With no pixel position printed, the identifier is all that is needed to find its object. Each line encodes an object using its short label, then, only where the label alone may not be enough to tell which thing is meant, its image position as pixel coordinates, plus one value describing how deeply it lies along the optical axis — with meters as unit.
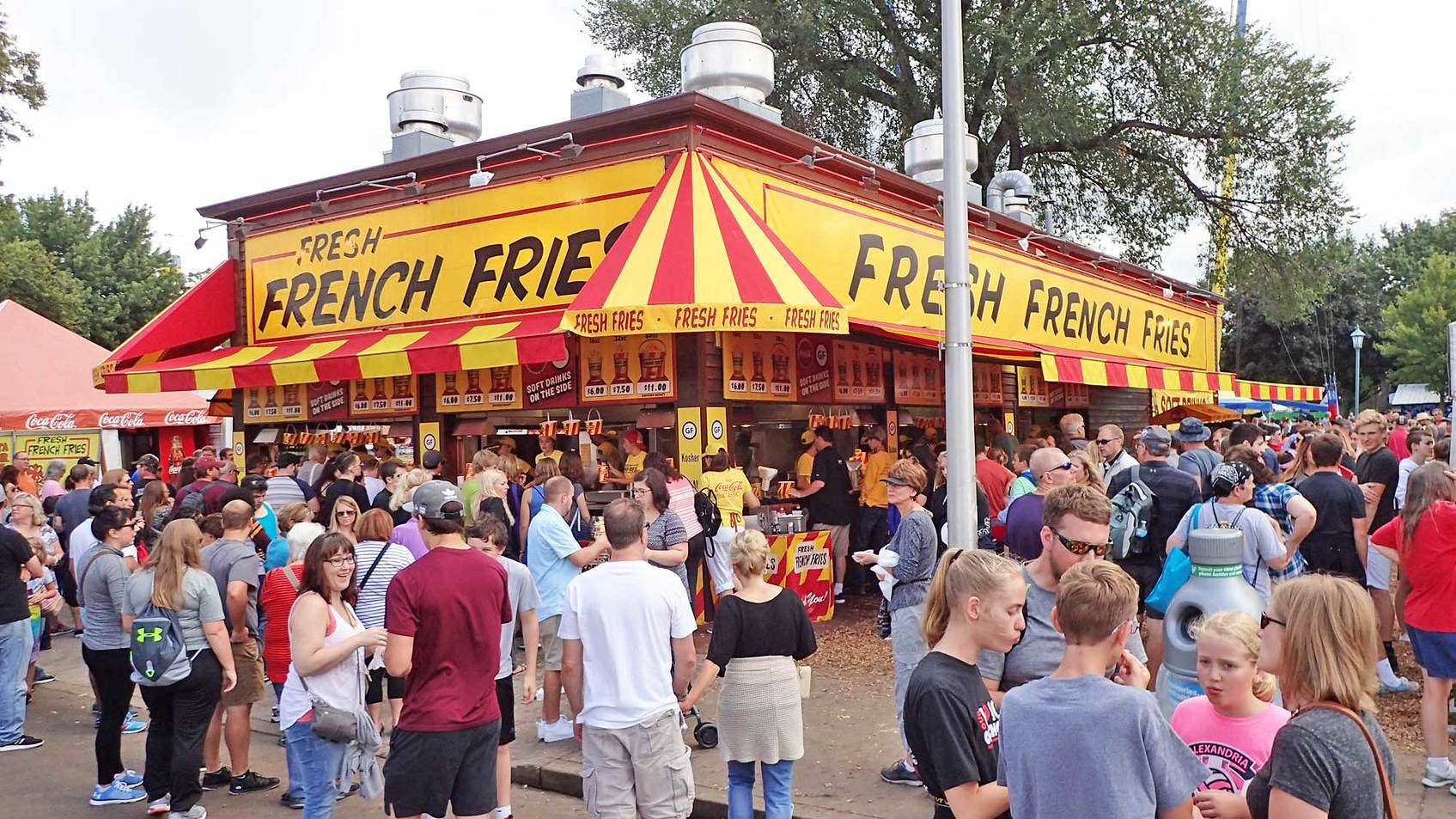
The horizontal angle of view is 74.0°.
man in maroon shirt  4.06
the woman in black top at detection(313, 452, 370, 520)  8.80
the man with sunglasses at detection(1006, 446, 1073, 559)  5.10
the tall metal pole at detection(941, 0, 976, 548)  7.24
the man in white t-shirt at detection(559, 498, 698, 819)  4.20
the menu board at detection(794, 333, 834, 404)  11.12
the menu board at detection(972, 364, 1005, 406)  15.50
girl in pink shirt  2.76
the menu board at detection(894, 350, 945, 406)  13.15
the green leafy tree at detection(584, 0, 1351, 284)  21.33
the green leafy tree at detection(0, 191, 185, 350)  31.91
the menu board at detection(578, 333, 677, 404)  9.81
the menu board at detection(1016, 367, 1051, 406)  16.91
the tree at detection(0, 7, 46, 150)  23.28
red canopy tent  17.23
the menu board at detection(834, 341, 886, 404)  11.73
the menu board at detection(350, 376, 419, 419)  12.18
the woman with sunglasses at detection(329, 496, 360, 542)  6.54
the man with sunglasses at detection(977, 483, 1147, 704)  3.45
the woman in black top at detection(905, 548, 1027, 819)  2.68
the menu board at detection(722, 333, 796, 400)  9.88
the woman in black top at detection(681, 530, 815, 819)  4.51
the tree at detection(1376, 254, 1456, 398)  42.47
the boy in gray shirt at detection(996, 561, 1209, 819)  2.42
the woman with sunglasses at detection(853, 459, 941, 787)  5.40
